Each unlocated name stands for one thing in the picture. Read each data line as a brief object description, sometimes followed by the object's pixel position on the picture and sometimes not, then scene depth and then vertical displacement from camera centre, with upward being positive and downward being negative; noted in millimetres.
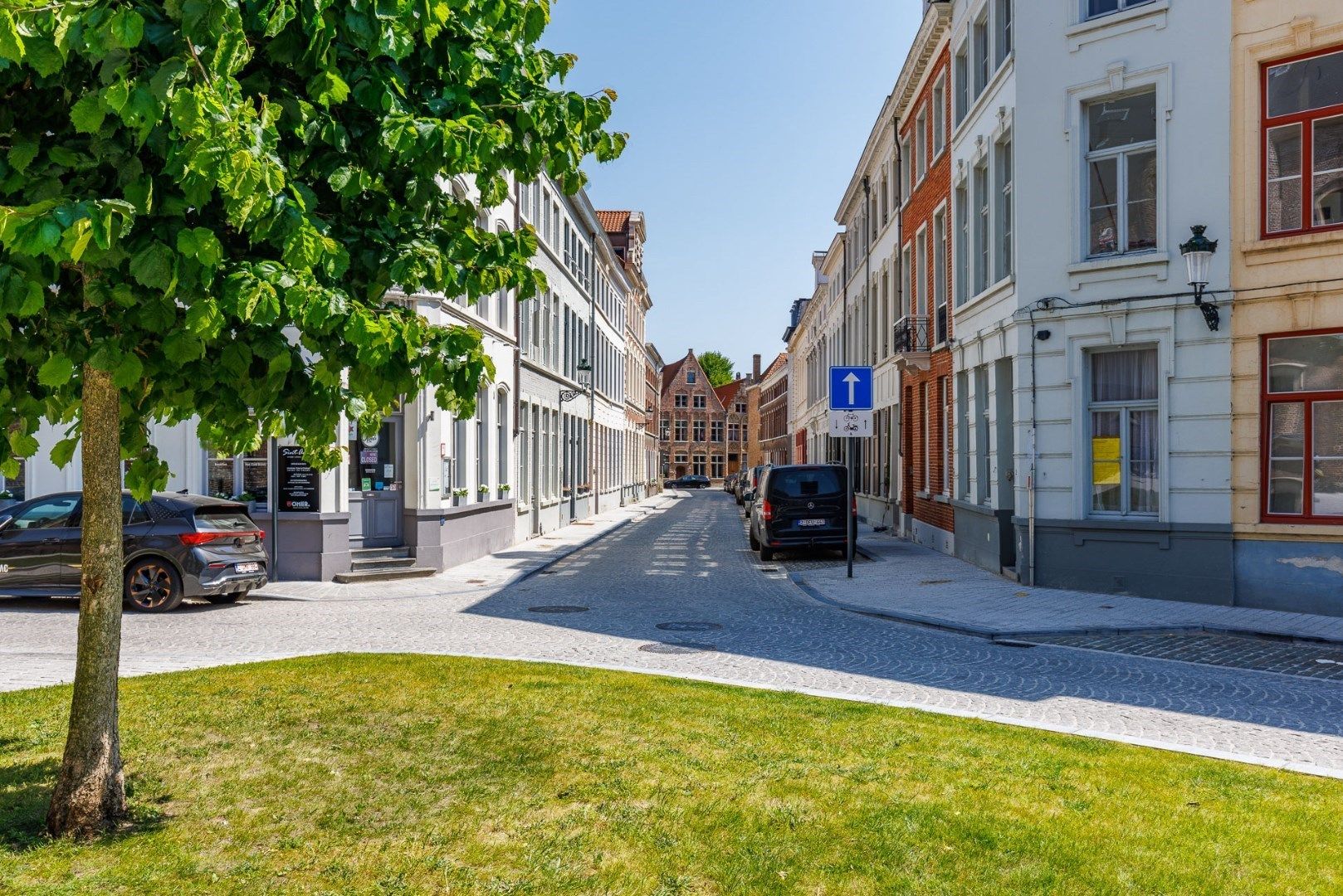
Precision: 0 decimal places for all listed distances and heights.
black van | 20547 -955
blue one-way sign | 16719 +1191
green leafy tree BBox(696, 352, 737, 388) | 131250 +12174
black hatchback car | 13367 -1192
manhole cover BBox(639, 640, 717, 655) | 10423 -1929
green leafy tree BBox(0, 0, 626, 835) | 3205 +918
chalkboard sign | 16172 -355
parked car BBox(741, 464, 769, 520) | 32744 -589
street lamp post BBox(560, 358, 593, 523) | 33812 +513
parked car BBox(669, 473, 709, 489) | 93212 -1898
